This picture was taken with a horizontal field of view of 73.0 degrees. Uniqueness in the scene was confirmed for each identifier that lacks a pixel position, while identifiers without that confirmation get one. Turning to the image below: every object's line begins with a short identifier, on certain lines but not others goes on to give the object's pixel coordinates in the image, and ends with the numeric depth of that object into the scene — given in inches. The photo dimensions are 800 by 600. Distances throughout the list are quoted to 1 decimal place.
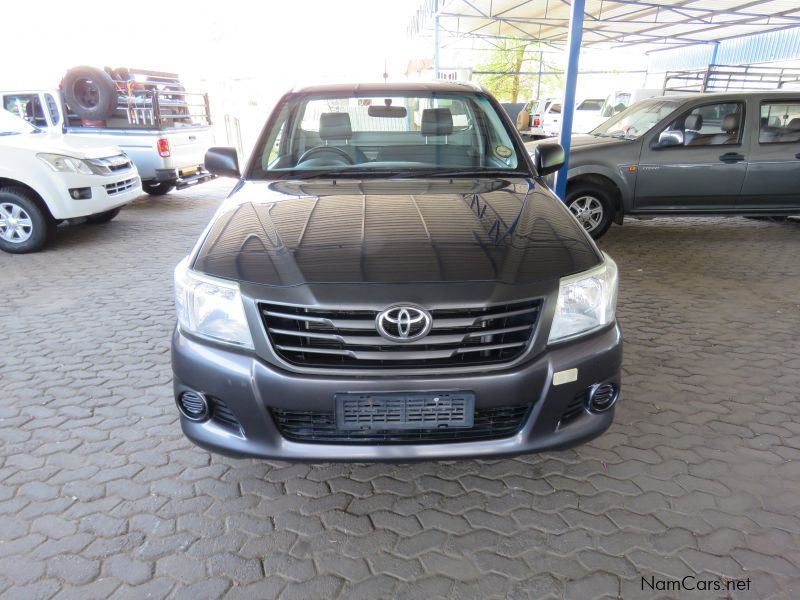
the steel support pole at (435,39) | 595.8
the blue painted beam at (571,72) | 237.5
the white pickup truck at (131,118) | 317.7
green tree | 1063.6
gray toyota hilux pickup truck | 72.4
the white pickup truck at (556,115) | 663.1
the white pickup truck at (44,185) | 224.4
